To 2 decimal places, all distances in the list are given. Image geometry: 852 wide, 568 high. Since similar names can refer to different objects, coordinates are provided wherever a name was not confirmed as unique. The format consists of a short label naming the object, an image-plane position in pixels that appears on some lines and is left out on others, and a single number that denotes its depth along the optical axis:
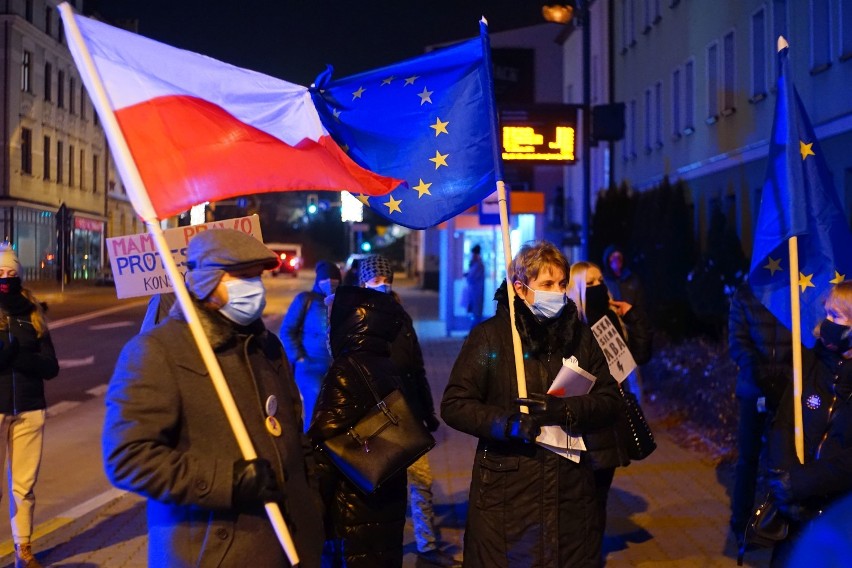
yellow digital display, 14.27
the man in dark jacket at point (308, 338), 7.75
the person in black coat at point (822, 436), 4.24
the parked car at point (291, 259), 76.62
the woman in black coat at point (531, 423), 4.20
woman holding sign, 6.55
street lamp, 14.94
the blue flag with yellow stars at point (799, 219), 5.33
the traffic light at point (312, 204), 40.19
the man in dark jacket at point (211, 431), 3.15
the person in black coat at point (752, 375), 6.10
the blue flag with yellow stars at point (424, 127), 5.24
